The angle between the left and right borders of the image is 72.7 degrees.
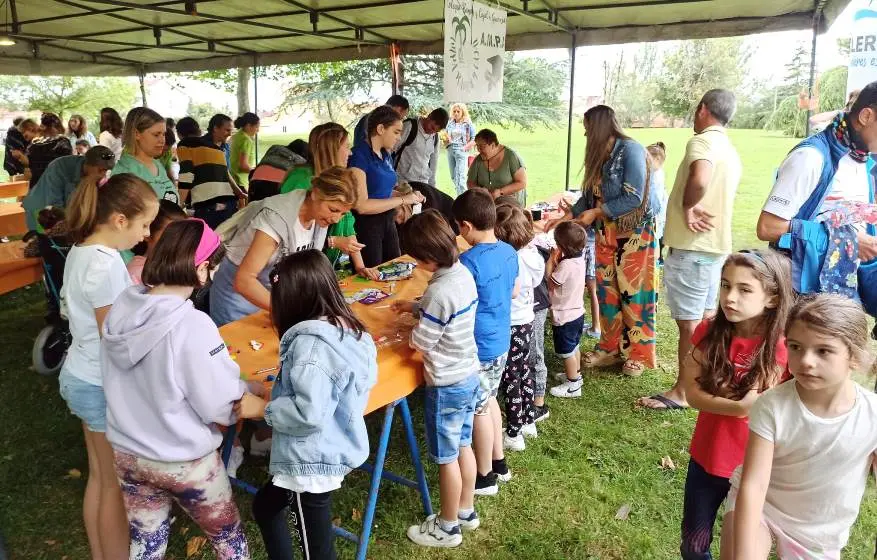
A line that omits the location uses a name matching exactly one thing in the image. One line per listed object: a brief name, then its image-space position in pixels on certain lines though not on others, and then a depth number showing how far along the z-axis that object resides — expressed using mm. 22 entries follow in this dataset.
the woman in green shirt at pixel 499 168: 4980
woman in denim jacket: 3457
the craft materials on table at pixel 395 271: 3080
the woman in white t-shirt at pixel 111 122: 6070
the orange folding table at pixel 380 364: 1996
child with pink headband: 1514
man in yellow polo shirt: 3082
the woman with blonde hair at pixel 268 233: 2252
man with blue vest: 2143
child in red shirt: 1673
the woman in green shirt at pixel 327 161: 2904
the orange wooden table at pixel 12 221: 5952
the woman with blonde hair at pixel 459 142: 9305
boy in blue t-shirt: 2318
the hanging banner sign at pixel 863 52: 3355
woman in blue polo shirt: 3660
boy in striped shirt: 2059
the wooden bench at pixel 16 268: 4285
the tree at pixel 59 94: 26062
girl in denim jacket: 1550
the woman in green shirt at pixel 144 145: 3135
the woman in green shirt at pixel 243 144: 6344
